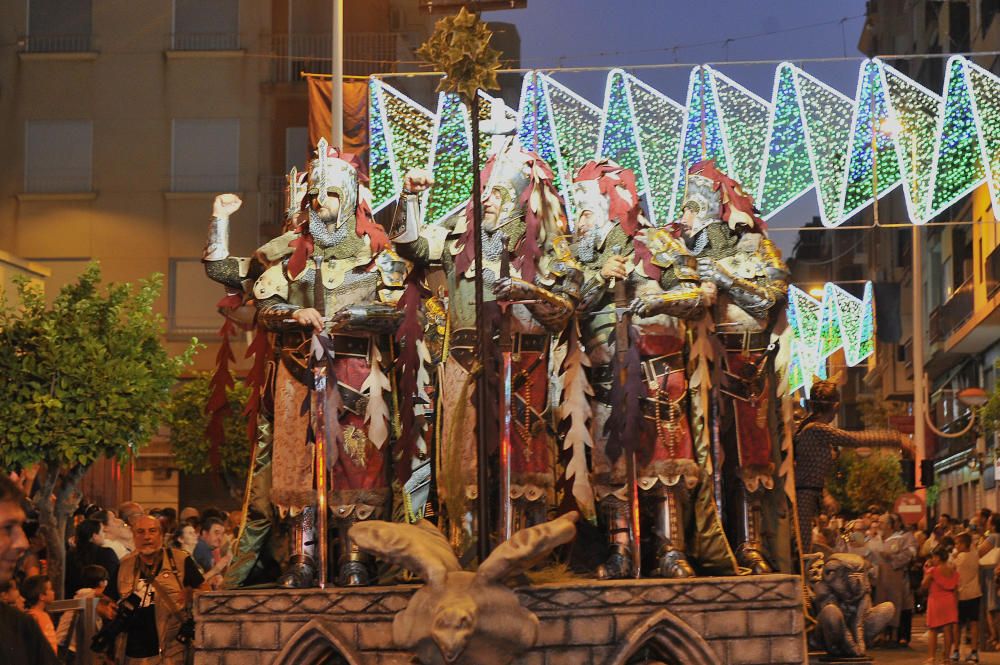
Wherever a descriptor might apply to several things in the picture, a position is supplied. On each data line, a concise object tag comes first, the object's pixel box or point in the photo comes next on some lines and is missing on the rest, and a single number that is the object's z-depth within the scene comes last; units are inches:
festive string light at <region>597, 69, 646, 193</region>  550.6
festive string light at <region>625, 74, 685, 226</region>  553.6
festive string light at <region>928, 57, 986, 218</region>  567.8
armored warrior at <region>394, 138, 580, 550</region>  354.9
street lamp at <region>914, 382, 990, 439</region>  1005.8
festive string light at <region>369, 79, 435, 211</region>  548.4
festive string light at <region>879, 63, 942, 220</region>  569.6
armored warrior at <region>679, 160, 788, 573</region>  381.4
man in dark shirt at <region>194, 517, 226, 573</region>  546.3
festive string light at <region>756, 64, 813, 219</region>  554.6
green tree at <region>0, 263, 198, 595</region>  599.8
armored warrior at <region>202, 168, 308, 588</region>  372.5
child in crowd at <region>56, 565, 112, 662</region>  392.5
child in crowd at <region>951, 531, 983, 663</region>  620.4
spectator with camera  396.5
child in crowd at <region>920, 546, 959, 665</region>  593.0
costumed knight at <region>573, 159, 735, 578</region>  358.3
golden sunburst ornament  325.1
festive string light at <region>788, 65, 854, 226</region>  556.7
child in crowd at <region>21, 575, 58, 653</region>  361.7
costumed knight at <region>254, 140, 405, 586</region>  361.4
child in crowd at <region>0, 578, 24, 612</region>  346.6
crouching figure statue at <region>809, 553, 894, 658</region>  425.1
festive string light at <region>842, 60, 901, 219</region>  562.9
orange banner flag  567.2
